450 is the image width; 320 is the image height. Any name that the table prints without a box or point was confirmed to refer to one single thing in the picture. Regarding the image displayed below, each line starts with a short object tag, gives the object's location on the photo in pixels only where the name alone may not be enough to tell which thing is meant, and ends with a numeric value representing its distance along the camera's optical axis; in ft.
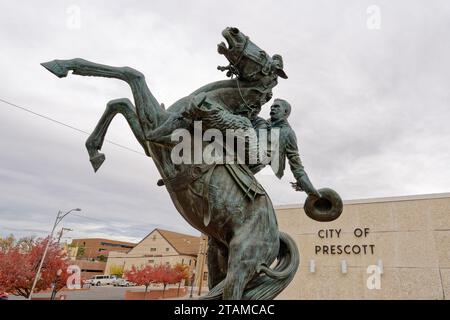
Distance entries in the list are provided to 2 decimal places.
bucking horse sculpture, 8.00
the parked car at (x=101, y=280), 145.07
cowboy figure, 9.67
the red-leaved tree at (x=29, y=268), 48.16
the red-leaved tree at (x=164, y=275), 98.07
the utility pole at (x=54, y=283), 55.62
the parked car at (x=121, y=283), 146.86
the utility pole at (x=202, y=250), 107.44
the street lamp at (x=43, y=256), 49.37
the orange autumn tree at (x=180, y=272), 109.33
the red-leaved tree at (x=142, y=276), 96.58
